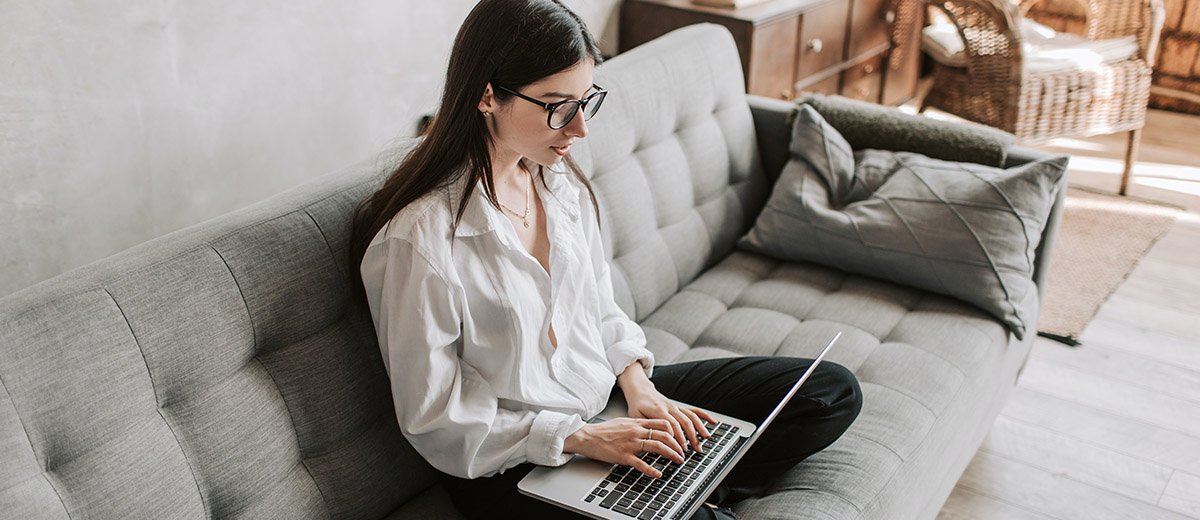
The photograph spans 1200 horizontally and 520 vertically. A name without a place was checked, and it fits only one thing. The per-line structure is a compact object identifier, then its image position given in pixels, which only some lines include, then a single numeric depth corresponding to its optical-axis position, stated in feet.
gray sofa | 3.86
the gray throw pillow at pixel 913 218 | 6.93
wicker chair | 10.68
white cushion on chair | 11.02
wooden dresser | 10.36
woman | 4.47
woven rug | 9.37
